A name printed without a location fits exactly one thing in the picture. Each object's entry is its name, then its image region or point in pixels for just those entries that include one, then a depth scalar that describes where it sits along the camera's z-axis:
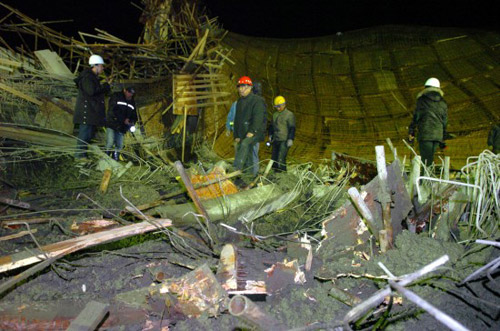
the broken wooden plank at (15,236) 3.17
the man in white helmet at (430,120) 5.35
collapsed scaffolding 2.41
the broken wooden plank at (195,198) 2.67
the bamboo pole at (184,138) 6.72
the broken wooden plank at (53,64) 7.24
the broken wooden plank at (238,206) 3.62
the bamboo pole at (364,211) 2.76
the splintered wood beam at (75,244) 2.53
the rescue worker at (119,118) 6.25
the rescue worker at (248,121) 5.69
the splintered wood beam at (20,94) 5.86
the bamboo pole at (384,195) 2.82
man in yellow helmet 6.39
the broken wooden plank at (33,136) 5.20
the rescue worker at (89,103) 5.86
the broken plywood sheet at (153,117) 7.78
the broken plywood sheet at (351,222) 2.94
